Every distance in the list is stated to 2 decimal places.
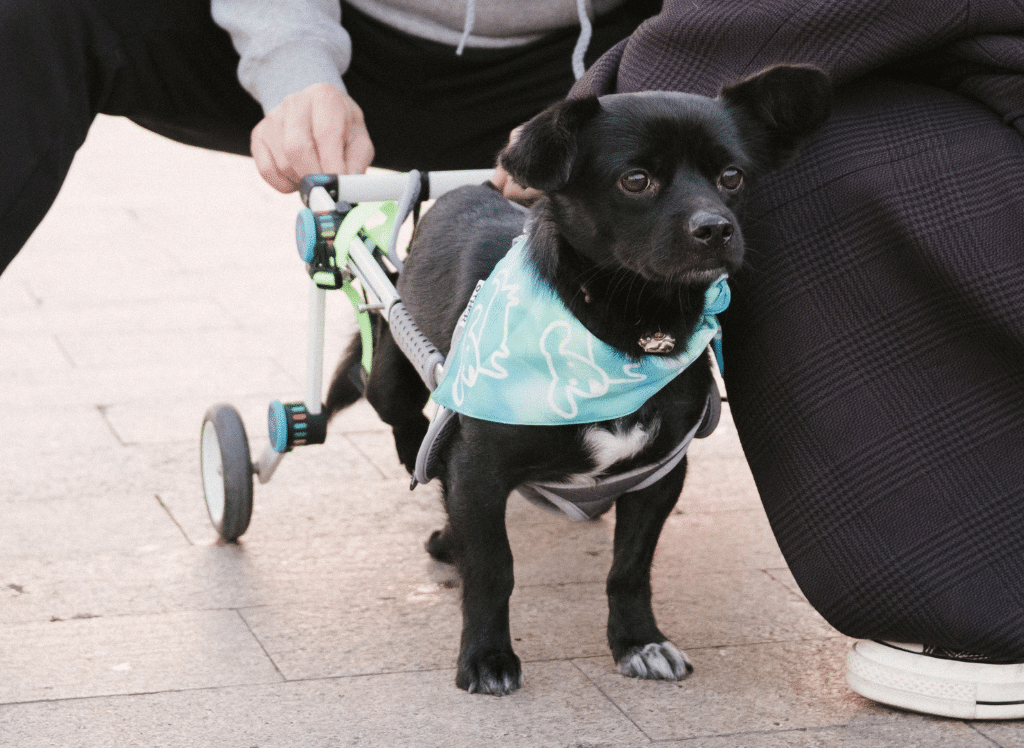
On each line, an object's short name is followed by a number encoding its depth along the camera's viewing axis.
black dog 2.11
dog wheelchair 2.55
